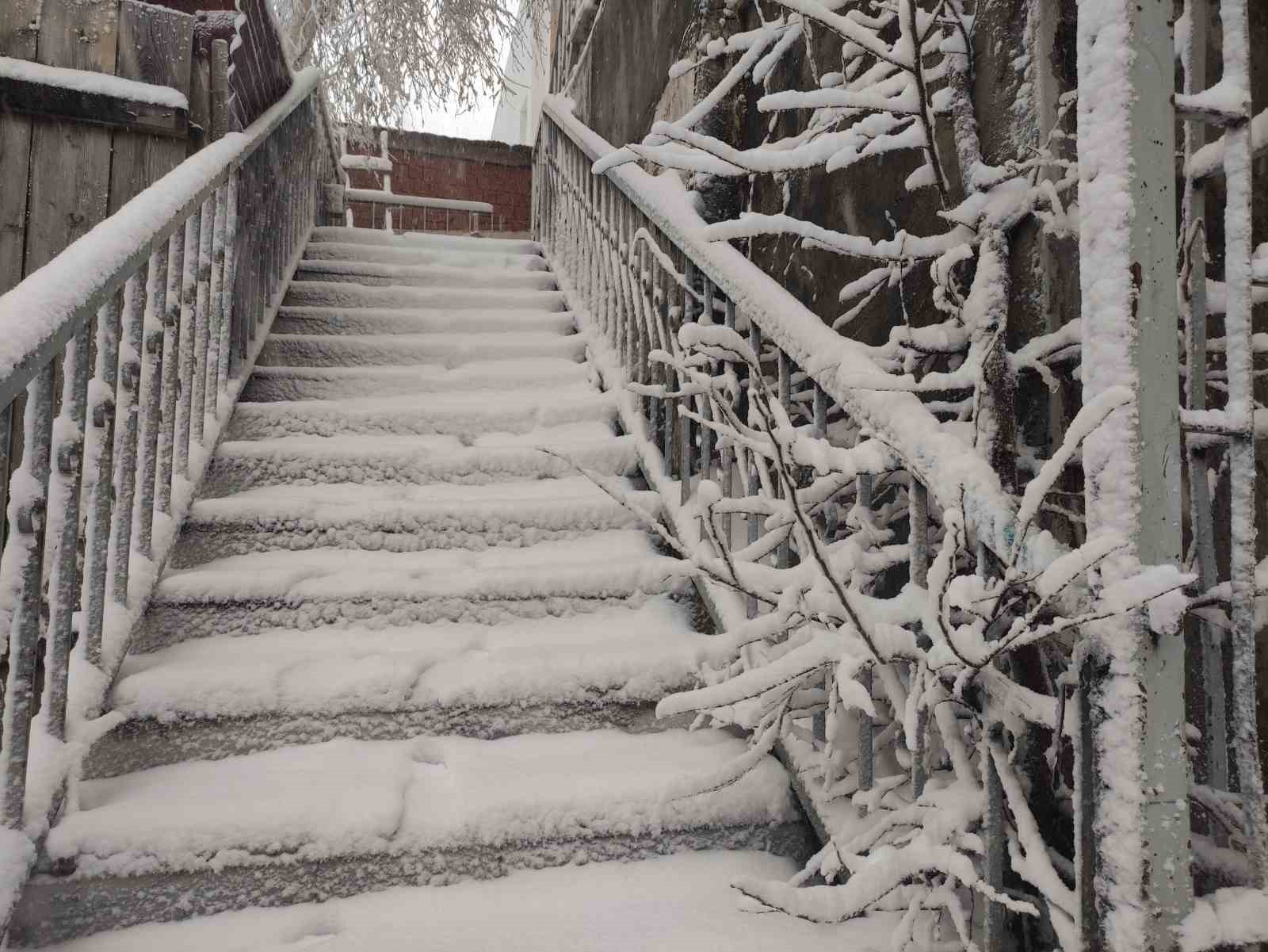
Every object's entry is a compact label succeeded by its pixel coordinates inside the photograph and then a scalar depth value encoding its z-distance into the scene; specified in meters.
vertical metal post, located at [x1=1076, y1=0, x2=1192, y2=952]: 0.84
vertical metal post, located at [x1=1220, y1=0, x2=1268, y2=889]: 0.87
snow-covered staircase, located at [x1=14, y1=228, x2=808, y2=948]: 1.40
